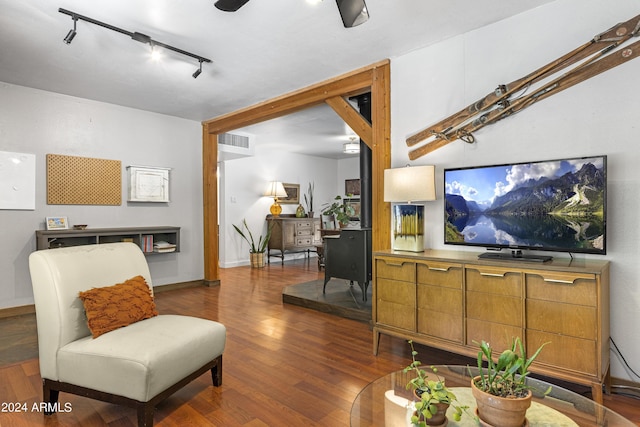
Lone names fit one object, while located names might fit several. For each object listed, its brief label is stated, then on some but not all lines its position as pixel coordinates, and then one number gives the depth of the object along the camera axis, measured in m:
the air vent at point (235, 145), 6.18
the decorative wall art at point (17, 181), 3.89
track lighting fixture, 2.58
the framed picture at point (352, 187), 8.95
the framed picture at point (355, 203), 8.91
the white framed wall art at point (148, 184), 4.84
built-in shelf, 3.98
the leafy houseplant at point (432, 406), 1.11
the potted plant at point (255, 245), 7.13
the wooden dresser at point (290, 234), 7.47
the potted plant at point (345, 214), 5.02
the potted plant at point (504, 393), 1.10
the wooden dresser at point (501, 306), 1.93
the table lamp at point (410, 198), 2.75
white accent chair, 1.75
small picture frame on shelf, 4.12
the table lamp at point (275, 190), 7.50
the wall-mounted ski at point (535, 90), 2.19
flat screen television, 2.14
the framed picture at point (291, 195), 8.15
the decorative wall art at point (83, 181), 4.23
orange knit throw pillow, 1.98
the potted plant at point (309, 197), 8.62
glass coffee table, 1.22
